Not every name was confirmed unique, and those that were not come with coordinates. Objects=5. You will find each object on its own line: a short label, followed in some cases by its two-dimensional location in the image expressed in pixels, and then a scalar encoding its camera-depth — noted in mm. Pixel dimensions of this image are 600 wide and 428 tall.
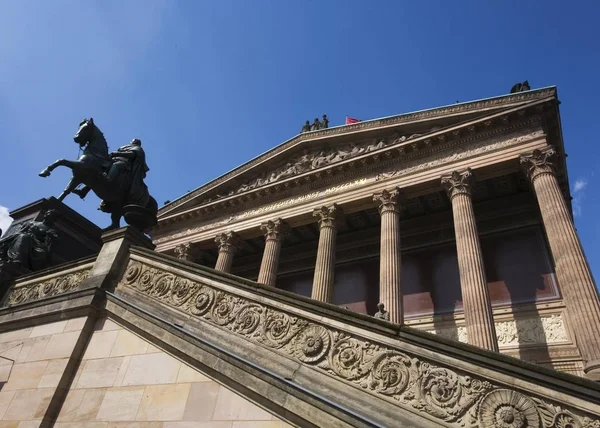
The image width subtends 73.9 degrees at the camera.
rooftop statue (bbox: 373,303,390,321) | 10206
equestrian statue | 8383
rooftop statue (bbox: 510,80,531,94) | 18952
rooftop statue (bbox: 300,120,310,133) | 26466
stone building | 3979
